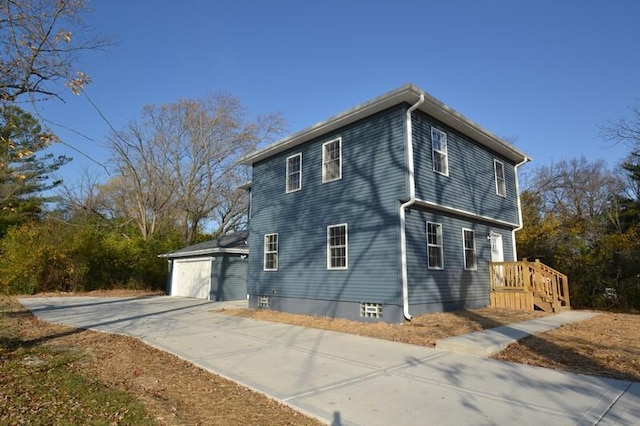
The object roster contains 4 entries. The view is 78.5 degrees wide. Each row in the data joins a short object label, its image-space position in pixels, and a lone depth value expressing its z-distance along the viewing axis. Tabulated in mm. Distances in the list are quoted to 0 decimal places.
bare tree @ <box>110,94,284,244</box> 29984
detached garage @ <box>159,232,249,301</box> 18703
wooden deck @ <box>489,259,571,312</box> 12125
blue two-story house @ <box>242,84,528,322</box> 10352
